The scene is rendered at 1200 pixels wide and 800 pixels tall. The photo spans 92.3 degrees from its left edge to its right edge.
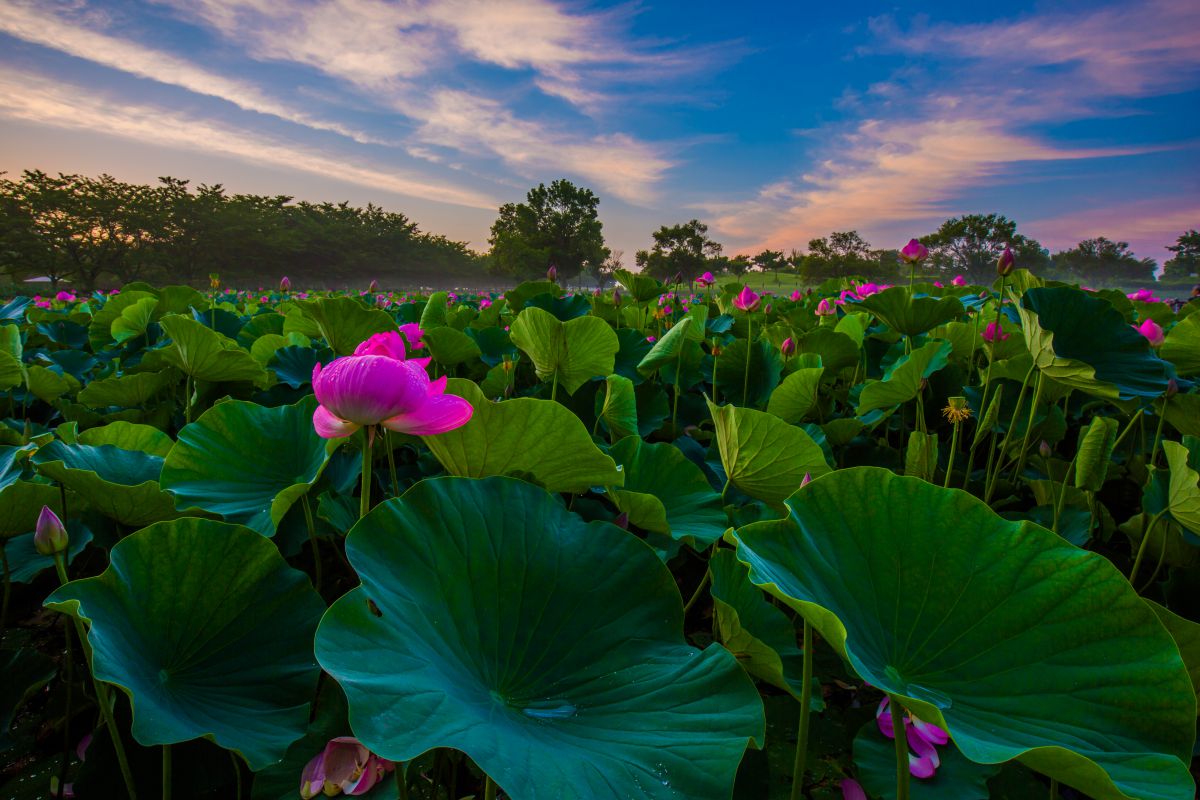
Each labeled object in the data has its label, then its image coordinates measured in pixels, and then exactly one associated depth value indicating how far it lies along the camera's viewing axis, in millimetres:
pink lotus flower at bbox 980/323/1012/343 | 1080
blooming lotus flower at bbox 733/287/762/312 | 1521
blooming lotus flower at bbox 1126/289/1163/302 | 2520
